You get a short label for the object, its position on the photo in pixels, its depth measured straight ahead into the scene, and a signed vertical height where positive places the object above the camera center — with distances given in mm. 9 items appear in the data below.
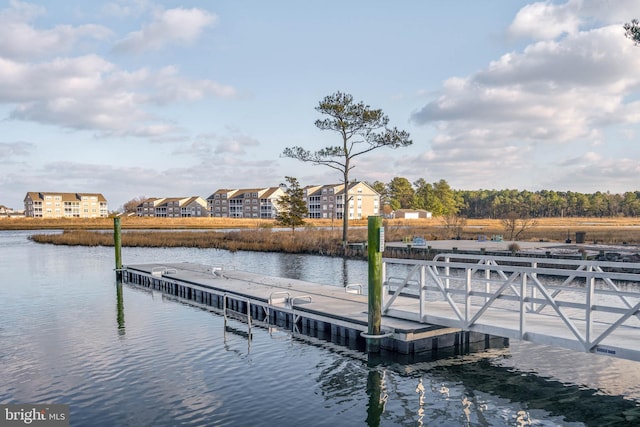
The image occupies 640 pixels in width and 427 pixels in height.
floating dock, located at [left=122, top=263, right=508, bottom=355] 14773 -3157
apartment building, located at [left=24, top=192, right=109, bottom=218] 194625 +5757
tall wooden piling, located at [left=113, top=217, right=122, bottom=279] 32581 -1685
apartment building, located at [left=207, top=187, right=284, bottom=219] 157875 +4374
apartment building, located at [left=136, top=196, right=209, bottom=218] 181125 +3549
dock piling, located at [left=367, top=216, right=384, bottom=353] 14477 -1722
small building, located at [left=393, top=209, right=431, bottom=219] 152000 +231
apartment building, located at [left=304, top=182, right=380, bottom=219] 142375 +3920
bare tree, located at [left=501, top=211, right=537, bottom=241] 50031 -793
